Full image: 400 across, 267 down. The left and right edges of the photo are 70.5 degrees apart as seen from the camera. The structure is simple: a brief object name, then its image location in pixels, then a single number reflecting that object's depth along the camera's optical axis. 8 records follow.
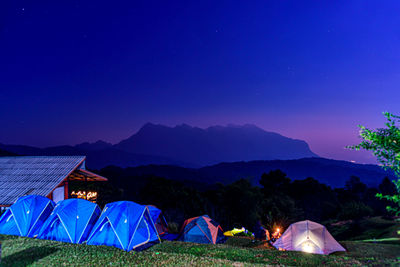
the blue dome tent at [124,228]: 10.43
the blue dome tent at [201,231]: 15.52
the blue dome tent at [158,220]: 16.56
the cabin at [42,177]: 16.02
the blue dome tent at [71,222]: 11.34
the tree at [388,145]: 5.40
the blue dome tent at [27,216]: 12.20
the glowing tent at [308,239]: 13.45
